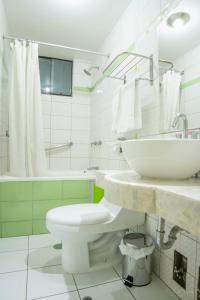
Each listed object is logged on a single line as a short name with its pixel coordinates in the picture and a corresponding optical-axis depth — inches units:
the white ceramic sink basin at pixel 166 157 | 29.1
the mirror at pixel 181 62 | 46.1
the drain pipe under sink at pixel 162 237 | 39.5
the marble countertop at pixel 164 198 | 18.9
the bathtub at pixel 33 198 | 76.6
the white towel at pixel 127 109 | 63.0
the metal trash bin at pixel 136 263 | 51.0
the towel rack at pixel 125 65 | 61.4
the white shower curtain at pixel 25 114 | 80.0
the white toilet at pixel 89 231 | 52.1
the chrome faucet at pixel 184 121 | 45.4
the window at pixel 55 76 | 116.7
